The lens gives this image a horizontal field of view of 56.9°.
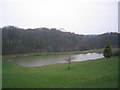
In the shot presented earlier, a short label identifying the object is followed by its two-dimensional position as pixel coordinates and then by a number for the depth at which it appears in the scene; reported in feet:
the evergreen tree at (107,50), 71.82
